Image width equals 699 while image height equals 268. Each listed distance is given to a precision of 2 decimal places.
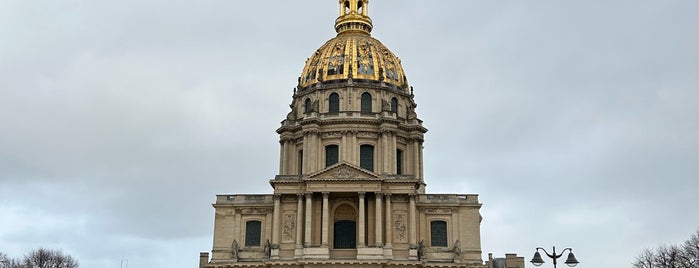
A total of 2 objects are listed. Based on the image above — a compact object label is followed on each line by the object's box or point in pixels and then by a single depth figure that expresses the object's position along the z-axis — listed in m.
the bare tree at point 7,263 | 68.25
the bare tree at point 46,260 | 71.31
